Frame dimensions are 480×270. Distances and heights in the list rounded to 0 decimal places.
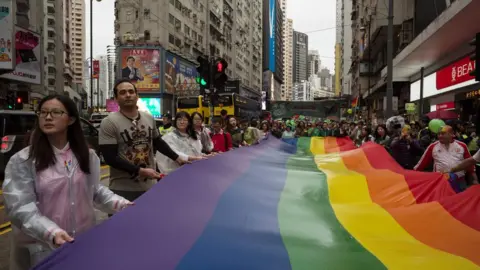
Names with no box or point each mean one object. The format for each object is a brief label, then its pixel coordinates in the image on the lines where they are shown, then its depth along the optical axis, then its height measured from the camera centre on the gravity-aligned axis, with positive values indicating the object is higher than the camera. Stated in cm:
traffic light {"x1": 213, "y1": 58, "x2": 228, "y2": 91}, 1349 +120
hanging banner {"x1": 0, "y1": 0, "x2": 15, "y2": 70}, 2758 +452
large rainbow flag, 274 -85
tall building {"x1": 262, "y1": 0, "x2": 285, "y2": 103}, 16138 +2520
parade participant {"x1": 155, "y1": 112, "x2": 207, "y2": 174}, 630 -34
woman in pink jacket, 276 -43
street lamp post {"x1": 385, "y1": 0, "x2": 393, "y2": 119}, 1922 +200
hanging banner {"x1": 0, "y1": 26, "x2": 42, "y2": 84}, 3316 +413
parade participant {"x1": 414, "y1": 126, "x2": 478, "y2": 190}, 780 -56
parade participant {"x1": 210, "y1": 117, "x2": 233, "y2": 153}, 1001 -51
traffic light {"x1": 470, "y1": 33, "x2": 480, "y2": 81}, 804 +99
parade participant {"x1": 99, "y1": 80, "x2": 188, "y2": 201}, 439 -27
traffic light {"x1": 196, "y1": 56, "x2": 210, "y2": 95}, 1331 +118
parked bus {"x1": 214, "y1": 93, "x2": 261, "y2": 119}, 4153 +100
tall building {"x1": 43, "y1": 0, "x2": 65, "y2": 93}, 8375 +1240
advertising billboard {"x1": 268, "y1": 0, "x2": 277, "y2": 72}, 16336 +2825
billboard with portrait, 5778 +631
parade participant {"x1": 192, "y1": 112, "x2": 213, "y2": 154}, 744 -30
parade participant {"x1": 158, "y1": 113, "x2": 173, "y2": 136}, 1351 -23
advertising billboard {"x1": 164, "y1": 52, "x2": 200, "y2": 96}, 5982 +509
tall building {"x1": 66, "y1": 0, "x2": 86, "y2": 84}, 18832 +3114
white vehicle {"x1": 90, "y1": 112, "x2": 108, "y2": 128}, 3306 -16
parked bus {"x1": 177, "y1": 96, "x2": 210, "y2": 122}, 3934 +85
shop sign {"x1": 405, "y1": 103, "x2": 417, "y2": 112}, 2536 +53
